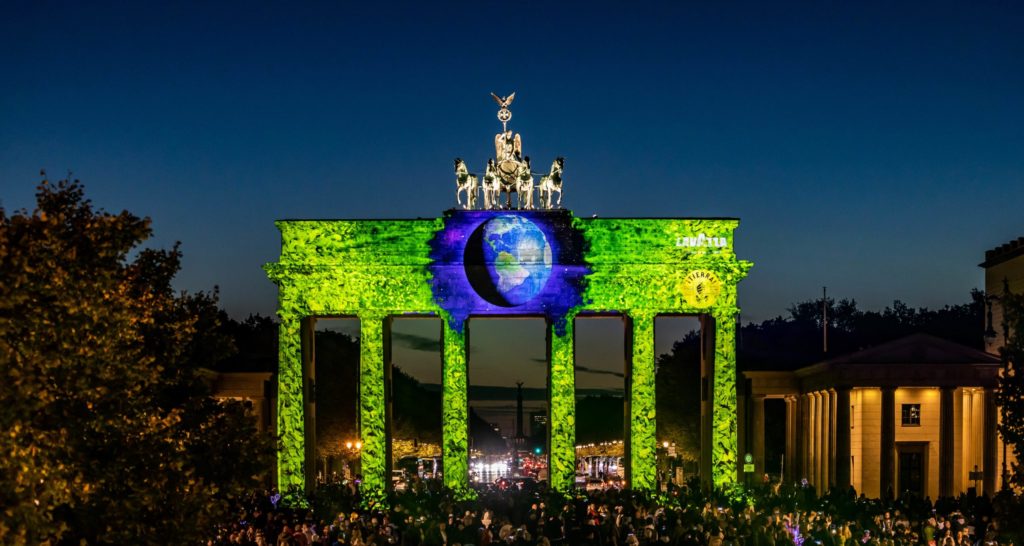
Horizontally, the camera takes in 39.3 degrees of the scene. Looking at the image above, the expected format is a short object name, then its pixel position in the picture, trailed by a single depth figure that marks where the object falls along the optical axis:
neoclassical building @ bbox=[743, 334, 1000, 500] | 63.56
